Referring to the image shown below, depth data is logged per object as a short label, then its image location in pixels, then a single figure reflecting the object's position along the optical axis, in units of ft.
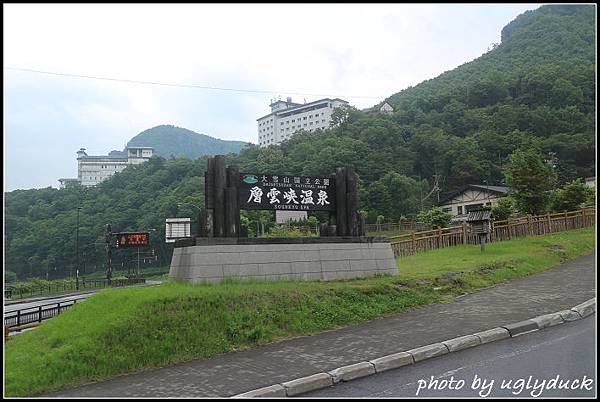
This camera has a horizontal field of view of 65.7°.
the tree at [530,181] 84.53
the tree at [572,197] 86.43
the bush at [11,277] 221.66
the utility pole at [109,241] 128.57
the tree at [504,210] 93.35
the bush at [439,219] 97.45
